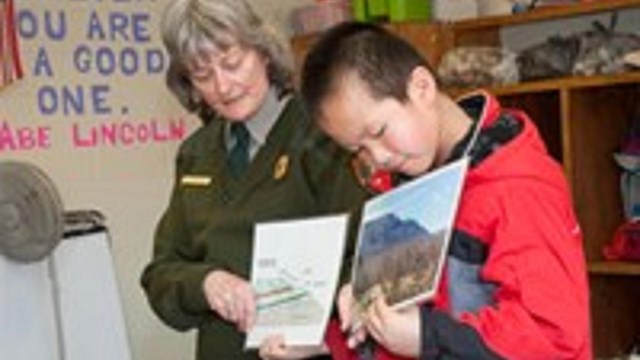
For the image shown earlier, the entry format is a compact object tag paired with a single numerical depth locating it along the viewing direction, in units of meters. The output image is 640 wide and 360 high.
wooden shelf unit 2.43
